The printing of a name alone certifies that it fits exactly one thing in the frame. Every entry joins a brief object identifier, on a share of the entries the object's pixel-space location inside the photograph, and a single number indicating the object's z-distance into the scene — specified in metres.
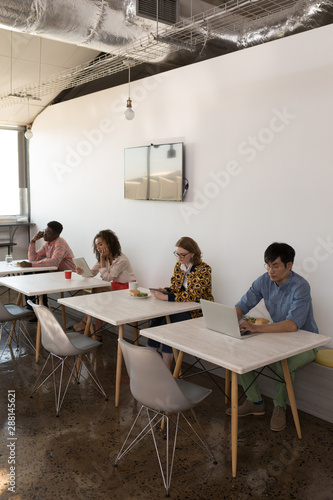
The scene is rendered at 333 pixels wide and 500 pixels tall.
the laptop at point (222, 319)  2.98
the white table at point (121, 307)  3.51
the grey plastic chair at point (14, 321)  4.44
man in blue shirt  3.18
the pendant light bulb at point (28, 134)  6.86
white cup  4.29
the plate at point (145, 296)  4.14
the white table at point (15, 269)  5.42
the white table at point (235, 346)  2.62
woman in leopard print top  3.93
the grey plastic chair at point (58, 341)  3.44
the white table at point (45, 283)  4.44
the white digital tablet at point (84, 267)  5.13
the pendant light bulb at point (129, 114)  4.86
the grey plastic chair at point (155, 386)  2.53
